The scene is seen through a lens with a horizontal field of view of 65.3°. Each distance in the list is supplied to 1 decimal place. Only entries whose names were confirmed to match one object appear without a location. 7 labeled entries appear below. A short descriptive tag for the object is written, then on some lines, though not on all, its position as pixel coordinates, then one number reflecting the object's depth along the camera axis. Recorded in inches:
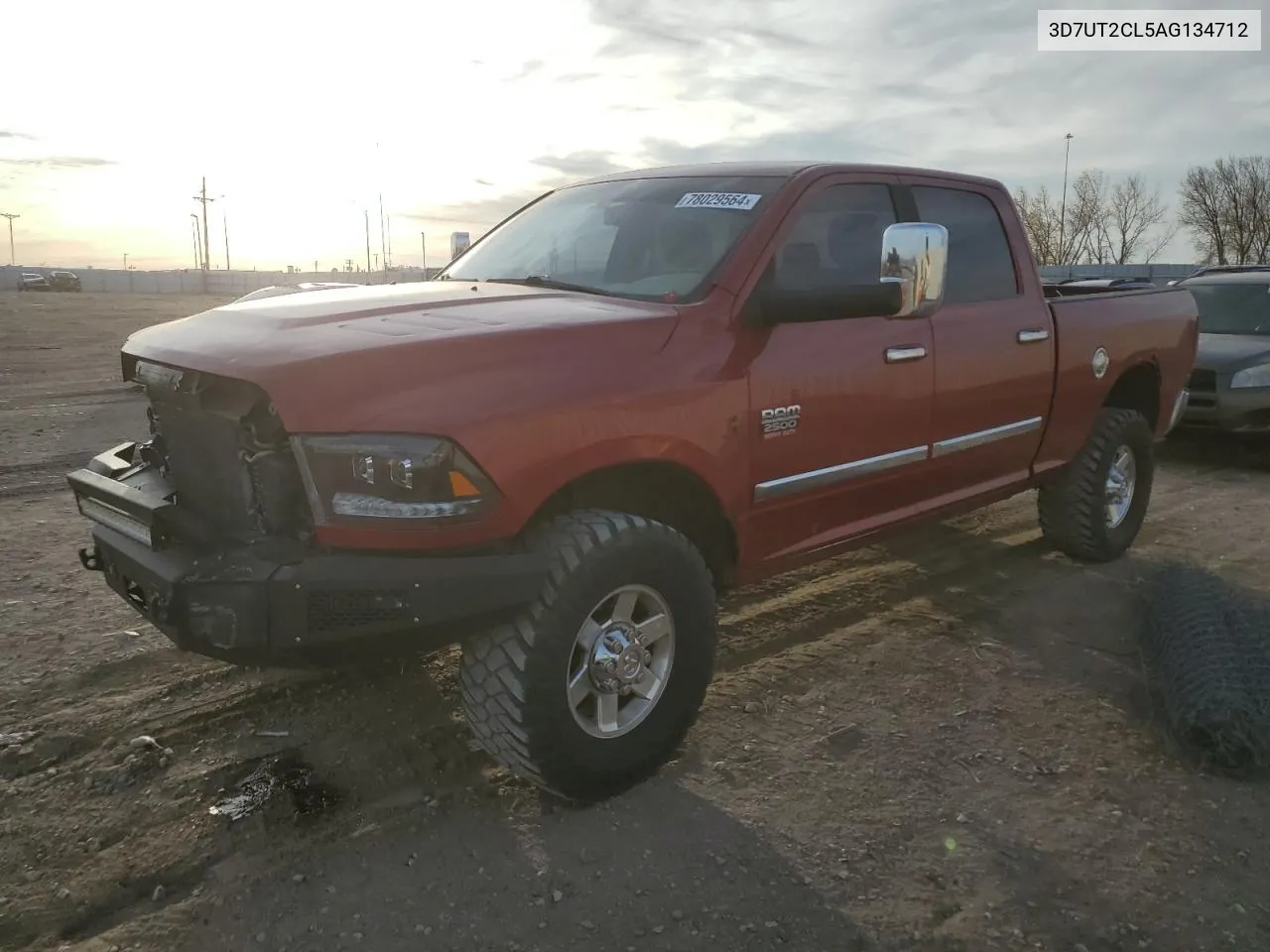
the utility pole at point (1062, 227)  2135.8
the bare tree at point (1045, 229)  2153.1
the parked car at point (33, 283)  2501.7
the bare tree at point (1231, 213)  1985.7
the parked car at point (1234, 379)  323.6
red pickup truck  100.0
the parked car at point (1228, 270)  424.8
